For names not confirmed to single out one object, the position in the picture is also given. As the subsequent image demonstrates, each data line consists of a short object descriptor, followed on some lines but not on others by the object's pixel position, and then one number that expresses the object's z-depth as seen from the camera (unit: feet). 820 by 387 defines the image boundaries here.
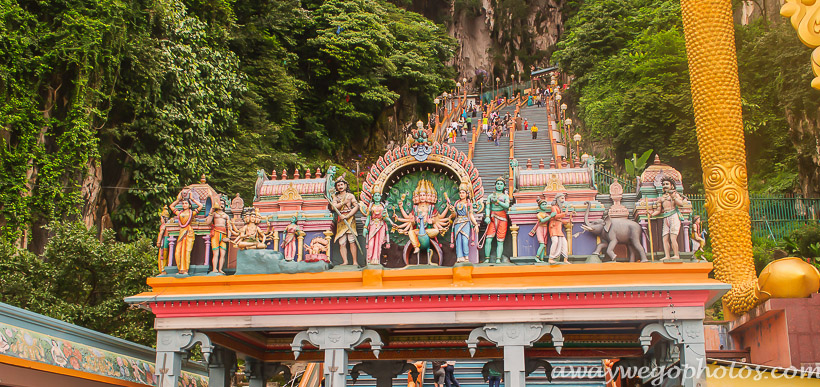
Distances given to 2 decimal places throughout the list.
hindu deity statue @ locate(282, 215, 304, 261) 46.19
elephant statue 43.45
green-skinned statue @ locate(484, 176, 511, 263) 45.09
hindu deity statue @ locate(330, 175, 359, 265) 46.47
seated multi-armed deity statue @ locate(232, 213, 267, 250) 45.98
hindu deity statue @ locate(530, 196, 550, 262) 44.16
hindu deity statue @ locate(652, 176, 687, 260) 43.21
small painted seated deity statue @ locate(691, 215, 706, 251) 43.88
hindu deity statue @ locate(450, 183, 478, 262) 44.88
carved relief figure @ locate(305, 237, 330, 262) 45.55
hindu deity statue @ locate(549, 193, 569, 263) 43.86
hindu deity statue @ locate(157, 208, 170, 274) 47.32
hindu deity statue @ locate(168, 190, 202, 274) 46.44
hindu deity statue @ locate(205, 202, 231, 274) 46.50
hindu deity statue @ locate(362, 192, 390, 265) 45.44
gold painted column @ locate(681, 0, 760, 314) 61.46
